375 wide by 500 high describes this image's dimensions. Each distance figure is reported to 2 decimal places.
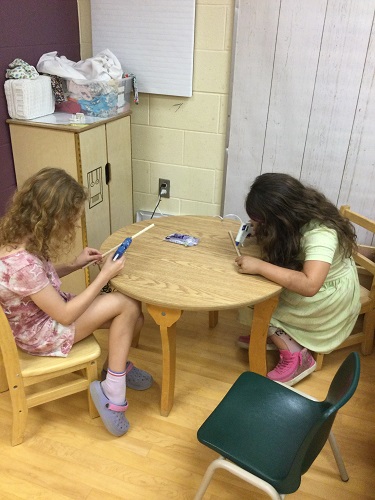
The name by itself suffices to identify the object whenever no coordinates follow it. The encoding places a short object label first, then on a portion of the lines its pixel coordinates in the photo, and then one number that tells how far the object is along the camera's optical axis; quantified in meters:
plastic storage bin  2.29
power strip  2.83
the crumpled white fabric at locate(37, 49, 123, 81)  2.23
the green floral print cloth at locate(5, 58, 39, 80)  2.08
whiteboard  2.32
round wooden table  1.48
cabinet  2.13
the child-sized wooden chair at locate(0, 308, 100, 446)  1.45
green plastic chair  1.07
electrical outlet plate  2.71
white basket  2.07
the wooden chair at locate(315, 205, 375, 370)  2.03
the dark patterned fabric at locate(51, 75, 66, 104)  2.29
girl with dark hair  1.60
